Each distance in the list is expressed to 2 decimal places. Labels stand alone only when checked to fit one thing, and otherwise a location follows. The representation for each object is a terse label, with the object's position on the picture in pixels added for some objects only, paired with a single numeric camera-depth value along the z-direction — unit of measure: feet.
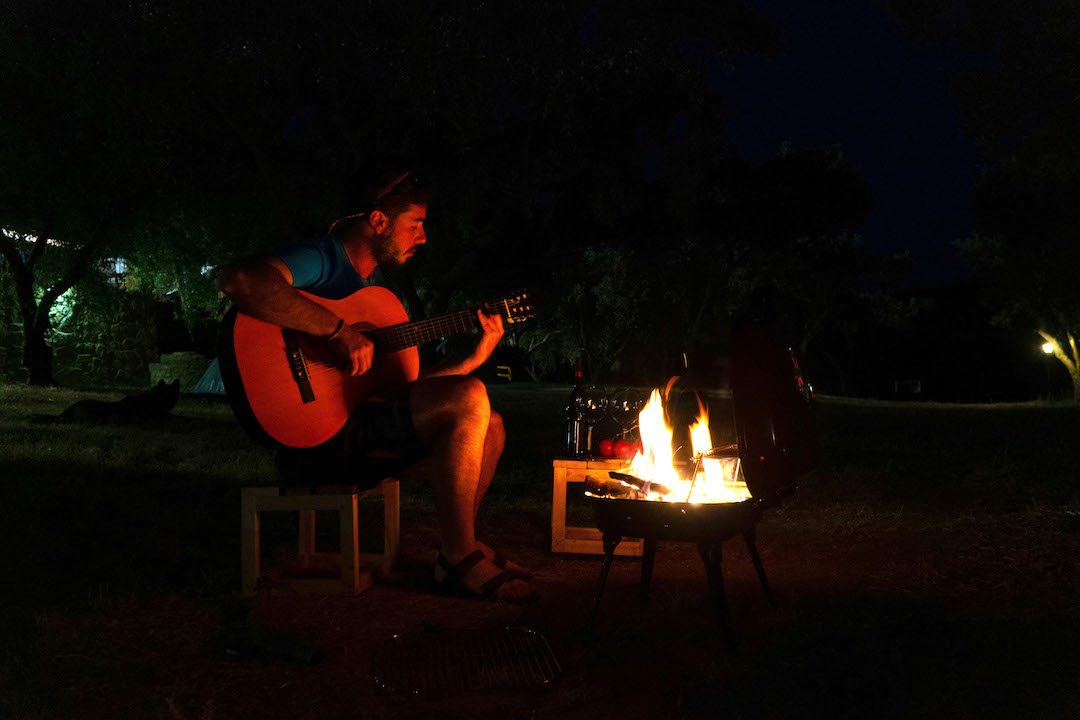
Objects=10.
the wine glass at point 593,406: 15.69
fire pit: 10.16
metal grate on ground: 9.24
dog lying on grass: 36.94
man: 12.04
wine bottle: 15.67
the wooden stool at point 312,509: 12.42
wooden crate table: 15.17
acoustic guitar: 11.62
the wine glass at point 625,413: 15.61
